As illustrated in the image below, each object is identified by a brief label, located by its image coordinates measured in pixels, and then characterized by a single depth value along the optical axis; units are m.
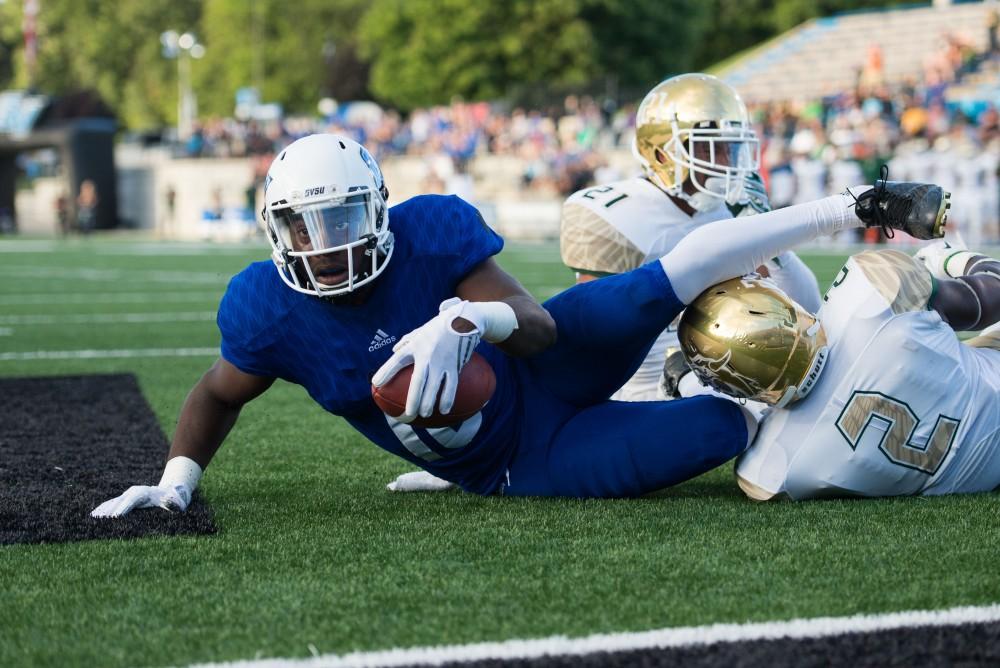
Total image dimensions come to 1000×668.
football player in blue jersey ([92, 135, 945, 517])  6.91
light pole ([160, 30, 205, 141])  108.05
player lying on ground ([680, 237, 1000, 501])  7.20
